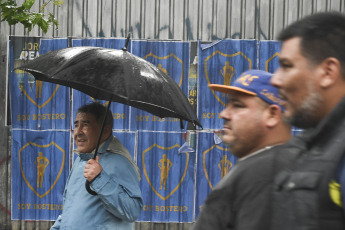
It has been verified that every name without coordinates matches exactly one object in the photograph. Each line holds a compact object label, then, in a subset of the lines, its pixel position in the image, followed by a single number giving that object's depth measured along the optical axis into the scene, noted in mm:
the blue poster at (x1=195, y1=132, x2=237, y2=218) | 7547
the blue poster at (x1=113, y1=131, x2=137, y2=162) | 7523
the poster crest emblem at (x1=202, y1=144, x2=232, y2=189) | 7559
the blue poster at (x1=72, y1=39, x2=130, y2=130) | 7520
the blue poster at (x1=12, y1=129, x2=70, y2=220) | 7520
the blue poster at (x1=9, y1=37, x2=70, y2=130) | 7547
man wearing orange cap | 1752
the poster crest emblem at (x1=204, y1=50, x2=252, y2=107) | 7566
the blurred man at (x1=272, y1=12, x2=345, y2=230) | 1396
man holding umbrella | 3566
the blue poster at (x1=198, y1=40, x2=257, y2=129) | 7559
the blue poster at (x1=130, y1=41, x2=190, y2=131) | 7520
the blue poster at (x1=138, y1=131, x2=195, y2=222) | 7496
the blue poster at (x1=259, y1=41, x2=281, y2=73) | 7609
